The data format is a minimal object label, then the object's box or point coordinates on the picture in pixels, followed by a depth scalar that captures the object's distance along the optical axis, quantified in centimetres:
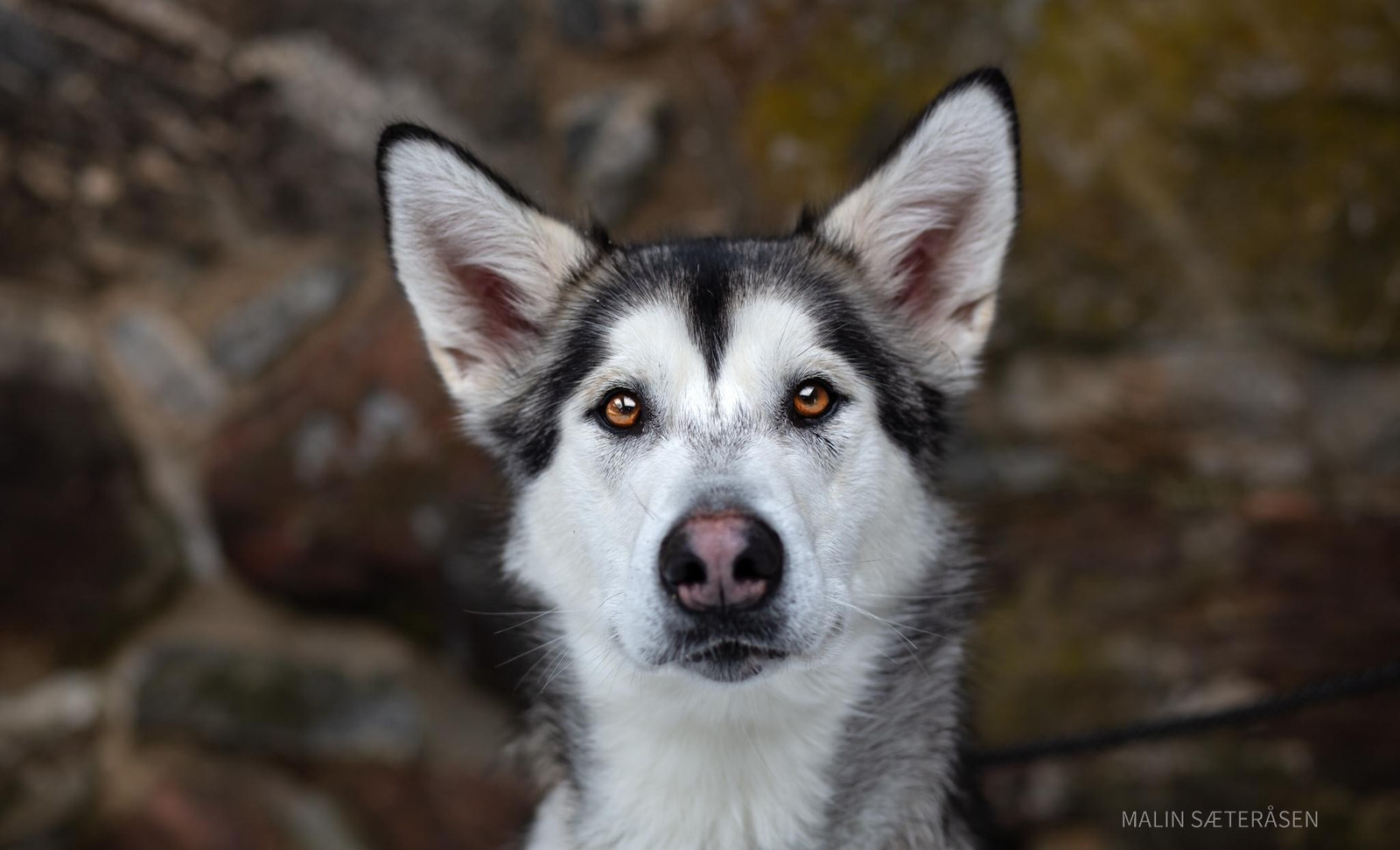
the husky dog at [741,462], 222
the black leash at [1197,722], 259
